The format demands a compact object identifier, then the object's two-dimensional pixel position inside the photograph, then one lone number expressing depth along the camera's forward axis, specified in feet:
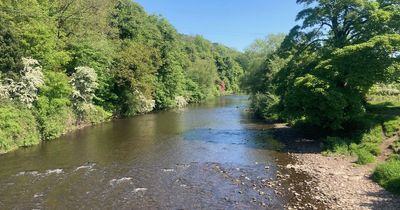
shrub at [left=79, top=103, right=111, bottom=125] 125.97
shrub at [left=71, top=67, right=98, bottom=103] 120.37
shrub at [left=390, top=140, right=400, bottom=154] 68.91
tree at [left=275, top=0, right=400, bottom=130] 81.97
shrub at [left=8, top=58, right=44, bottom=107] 90.00
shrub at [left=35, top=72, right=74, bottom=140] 97.25
